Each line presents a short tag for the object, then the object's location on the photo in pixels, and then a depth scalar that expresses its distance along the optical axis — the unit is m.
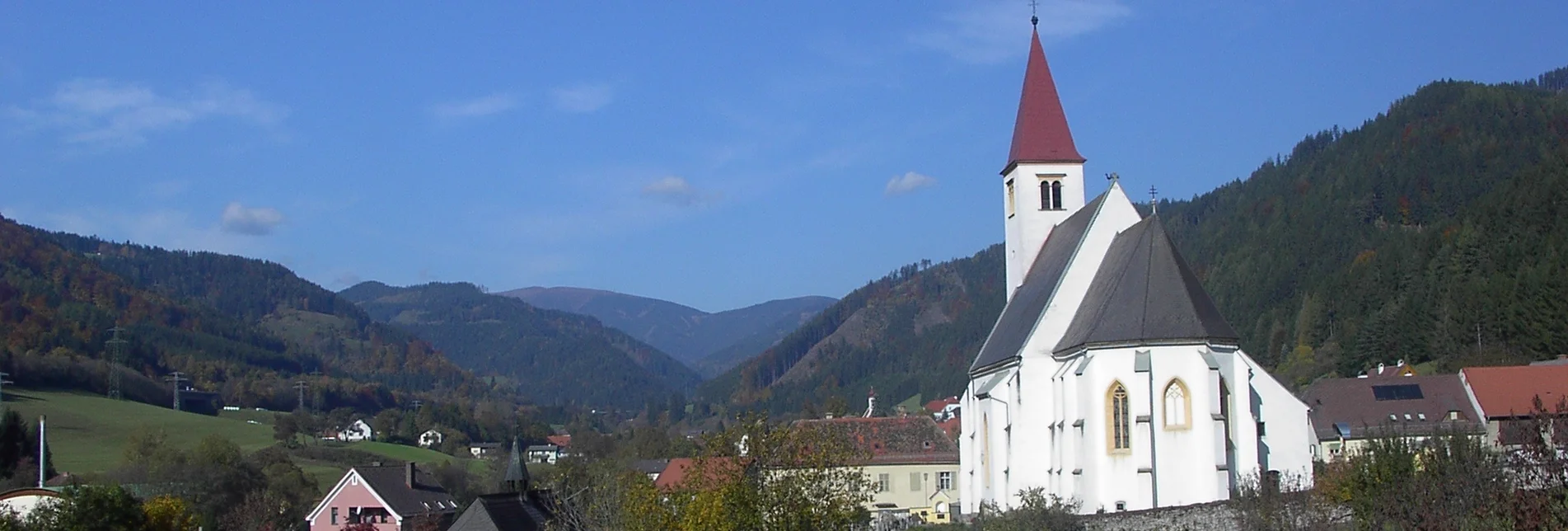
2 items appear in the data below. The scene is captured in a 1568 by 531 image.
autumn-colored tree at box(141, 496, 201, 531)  47.88
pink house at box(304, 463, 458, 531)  70.00
